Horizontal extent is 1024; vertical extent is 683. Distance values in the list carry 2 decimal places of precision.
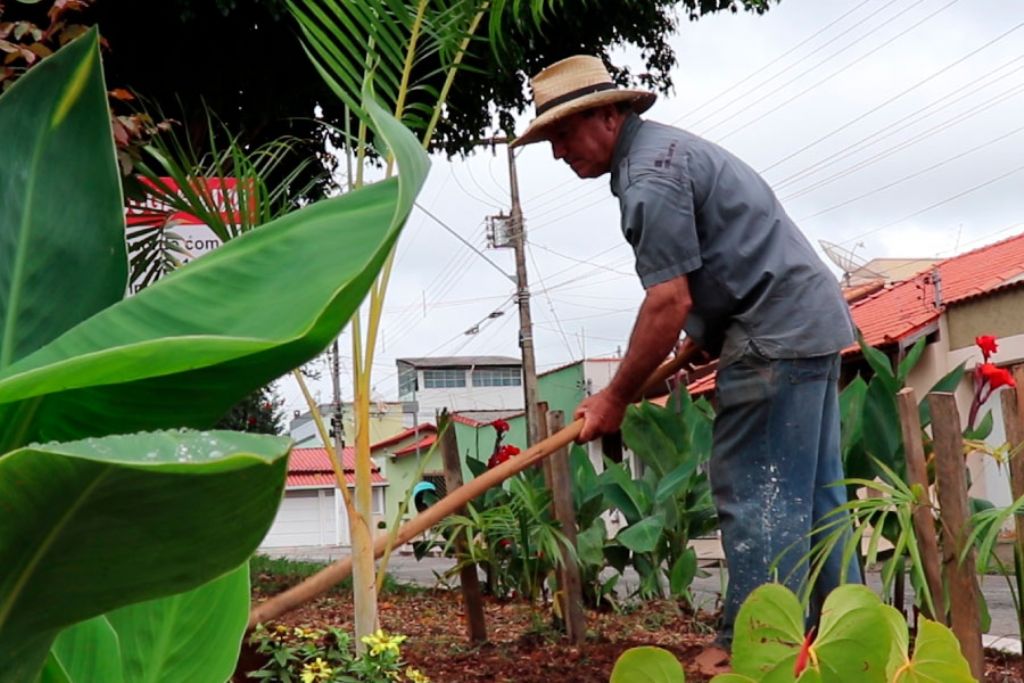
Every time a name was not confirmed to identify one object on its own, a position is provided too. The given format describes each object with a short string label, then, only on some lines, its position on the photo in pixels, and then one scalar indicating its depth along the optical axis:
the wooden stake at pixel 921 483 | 2.63
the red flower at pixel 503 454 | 4.93
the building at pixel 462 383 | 69.62
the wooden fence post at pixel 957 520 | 2.57
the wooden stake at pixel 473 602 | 4.27
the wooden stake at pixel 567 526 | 4.11
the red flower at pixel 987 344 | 3.45
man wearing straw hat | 2.74
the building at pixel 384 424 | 58.53
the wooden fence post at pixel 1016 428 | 2.69
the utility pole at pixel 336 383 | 35.40
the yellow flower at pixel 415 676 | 2.44
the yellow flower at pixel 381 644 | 2.43
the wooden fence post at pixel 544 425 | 4.58
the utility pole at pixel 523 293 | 24.23
